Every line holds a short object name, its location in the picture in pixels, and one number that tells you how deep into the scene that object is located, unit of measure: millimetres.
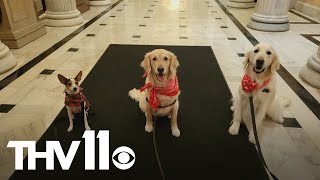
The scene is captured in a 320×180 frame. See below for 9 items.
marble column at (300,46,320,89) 3117
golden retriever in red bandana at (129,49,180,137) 1989
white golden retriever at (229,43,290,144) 1957
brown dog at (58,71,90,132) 2117
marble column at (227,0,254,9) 8078
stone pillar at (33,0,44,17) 6581
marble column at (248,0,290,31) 5586
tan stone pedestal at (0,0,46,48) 4363
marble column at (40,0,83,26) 5910
